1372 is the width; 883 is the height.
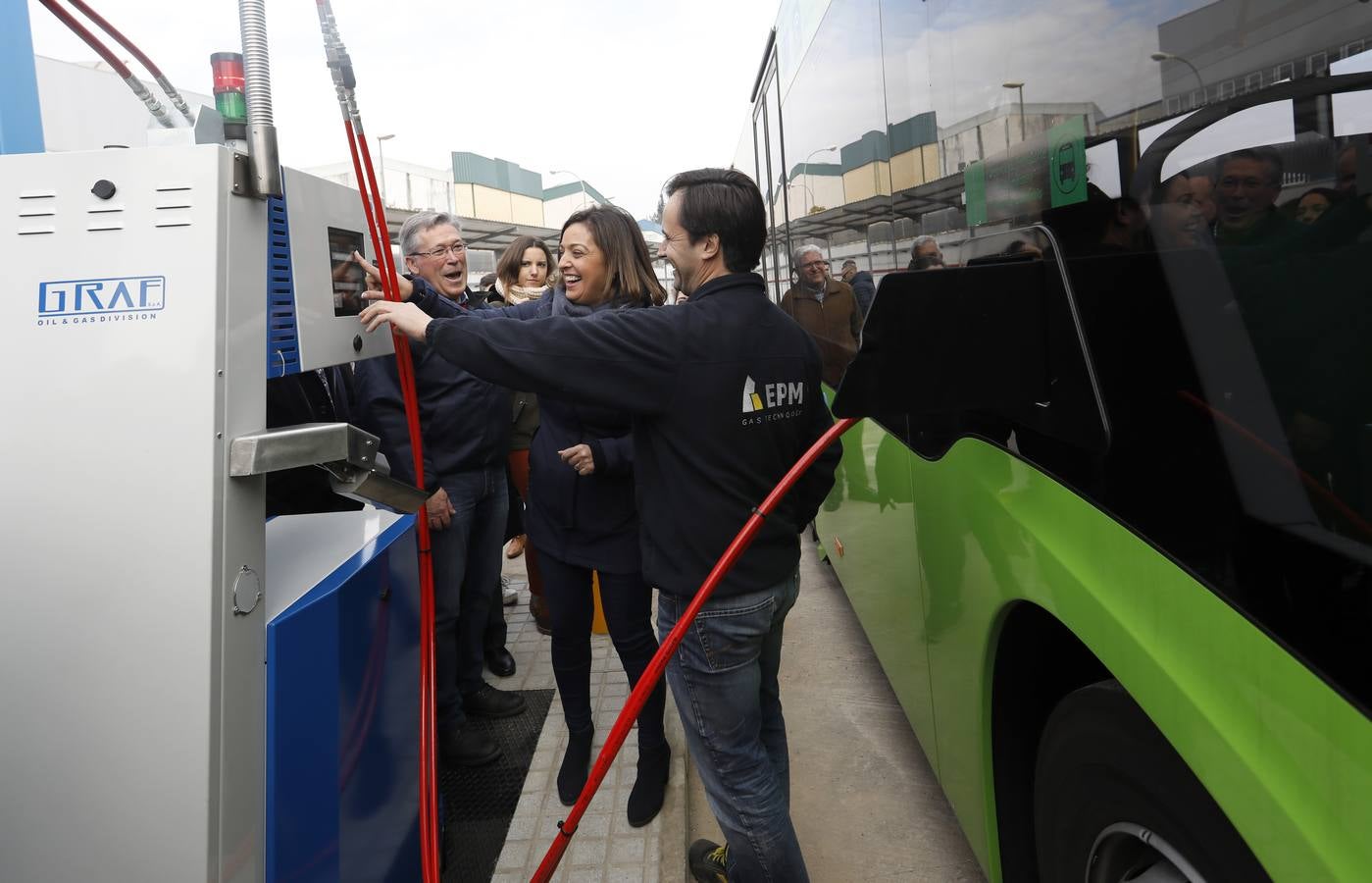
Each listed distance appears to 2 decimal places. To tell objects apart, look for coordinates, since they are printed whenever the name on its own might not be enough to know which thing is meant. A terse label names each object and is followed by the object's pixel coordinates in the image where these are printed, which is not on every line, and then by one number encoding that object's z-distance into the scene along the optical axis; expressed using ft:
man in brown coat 11.57
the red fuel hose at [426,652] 6.64
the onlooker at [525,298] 14.07
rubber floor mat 8.75
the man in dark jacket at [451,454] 9.75
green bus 3.08
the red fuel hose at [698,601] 5.78
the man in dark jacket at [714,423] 5.82
